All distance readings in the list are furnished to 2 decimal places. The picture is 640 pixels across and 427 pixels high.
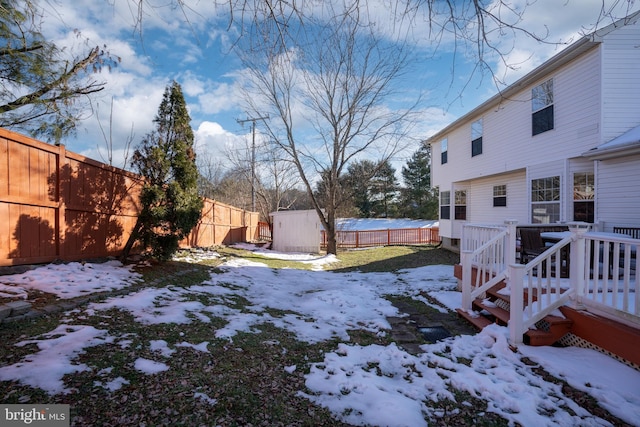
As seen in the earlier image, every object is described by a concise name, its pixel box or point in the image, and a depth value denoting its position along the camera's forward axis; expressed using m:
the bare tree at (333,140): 12.99
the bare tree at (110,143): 9.73
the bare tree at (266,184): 16.56
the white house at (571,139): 6.46
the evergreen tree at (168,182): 5.99
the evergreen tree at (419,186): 30.89
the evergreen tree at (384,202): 32.88
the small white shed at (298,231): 14.73
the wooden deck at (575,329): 2.73
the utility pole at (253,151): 16.50
